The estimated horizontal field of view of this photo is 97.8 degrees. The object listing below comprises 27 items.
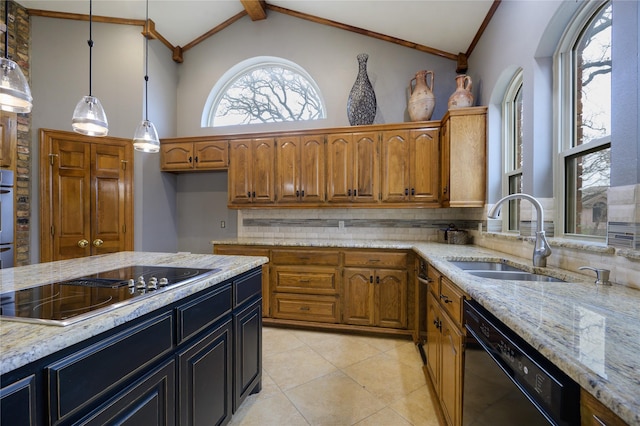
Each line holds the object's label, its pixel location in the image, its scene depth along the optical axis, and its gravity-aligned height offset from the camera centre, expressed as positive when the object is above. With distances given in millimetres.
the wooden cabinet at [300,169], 3281 +528
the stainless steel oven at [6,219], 2770 -65
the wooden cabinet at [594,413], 534 -404
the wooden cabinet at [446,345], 1374 -757
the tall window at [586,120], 1595 +588
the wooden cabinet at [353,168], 3170 +525
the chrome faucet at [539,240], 1611 -157
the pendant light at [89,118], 1705 +591
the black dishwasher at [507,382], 667 -505
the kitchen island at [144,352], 711 -481
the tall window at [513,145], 2484 +630
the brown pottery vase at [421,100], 3123 +1280
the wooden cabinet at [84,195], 3139 +207
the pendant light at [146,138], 2094 +564
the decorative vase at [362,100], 3314 +1350
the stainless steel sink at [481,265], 1962 -375
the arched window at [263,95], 3807 +1664
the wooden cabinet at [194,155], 3521 +742
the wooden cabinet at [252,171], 3404 +516
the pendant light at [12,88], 1237 +570
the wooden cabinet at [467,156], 2717 +564
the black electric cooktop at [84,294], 883 -322
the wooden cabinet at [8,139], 2836 +758
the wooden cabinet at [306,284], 2988 -777
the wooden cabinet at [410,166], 3047 +529
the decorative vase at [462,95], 2793 +1196
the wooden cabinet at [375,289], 2848 -787
